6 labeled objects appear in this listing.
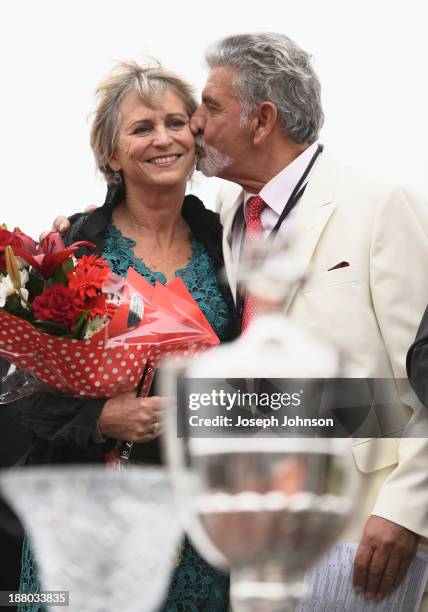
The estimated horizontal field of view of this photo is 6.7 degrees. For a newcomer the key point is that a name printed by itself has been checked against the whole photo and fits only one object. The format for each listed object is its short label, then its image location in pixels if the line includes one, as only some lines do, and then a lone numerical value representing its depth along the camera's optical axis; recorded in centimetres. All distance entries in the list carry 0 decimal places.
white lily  568
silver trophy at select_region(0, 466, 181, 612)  490
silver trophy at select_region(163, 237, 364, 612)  366
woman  617
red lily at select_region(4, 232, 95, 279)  568
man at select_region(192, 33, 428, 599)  563
